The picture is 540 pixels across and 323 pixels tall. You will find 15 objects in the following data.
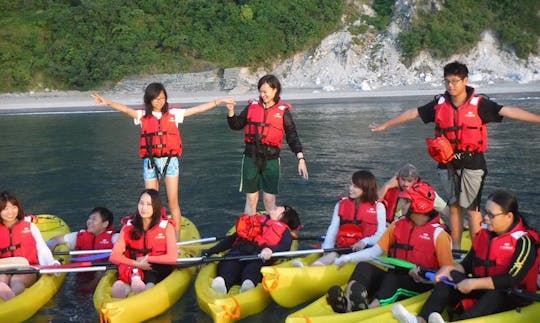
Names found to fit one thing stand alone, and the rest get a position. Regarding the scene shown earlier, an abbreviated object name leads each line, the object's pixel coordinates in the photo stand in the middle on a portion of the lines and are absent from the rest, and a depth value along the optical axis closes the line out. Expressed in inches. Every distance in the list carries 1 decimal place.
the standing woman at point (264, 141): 235.1
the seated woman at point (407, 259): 160.2
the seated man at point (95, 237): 226.7
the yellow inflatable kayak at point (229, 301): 169.9
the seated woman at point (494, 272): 146.8
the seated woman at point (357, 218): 197.6
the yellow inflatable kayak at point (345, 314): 150.7
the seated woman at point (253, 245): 190.5
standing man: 190.9
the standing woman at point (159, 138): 233.5
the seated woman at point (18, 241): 193.6
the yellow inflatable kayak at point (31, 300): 176.2
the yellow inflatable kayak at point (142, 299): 168.2
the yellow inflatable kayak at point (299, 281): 174.9
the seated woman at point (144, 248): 186.2
